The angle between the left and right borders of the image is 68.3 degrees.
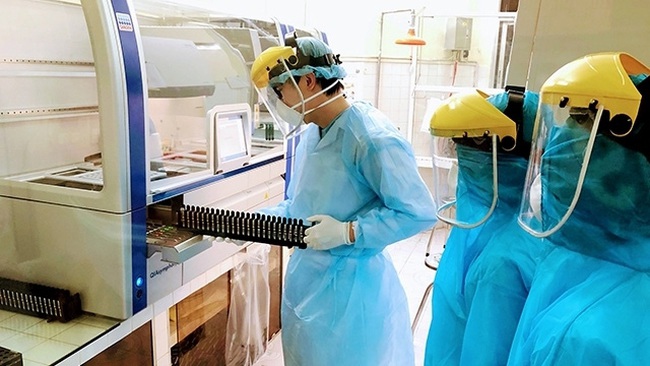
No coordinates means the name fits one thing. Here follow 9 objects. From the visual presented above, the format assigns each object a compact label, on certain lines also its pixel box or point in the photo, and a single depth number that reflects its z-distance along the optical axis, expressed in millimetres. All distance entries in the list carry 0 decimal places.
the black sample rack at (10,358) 987
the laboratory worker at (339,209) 1373
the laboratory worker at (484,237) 879
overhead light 3455
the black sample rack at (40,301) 1232
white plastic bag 2084
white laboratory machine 1154
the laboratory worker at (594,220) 634
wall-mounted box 4133
